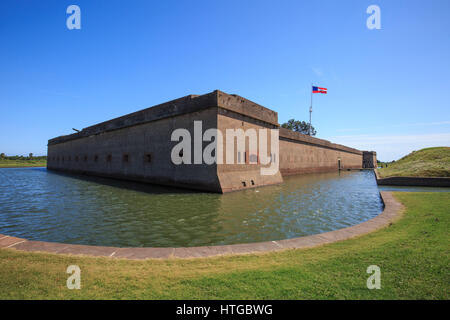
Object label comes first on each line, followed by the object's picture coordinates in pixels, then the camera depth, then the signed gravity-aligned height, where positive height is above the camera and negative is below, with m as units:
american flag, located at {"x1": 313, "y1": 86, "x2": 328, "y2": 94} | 35.12 +12.81
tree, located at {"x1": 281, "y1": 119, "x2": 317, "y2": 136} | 70.31 +13.50
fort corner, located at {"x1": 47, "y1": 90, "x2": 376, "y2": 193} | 12.88 +1.84
